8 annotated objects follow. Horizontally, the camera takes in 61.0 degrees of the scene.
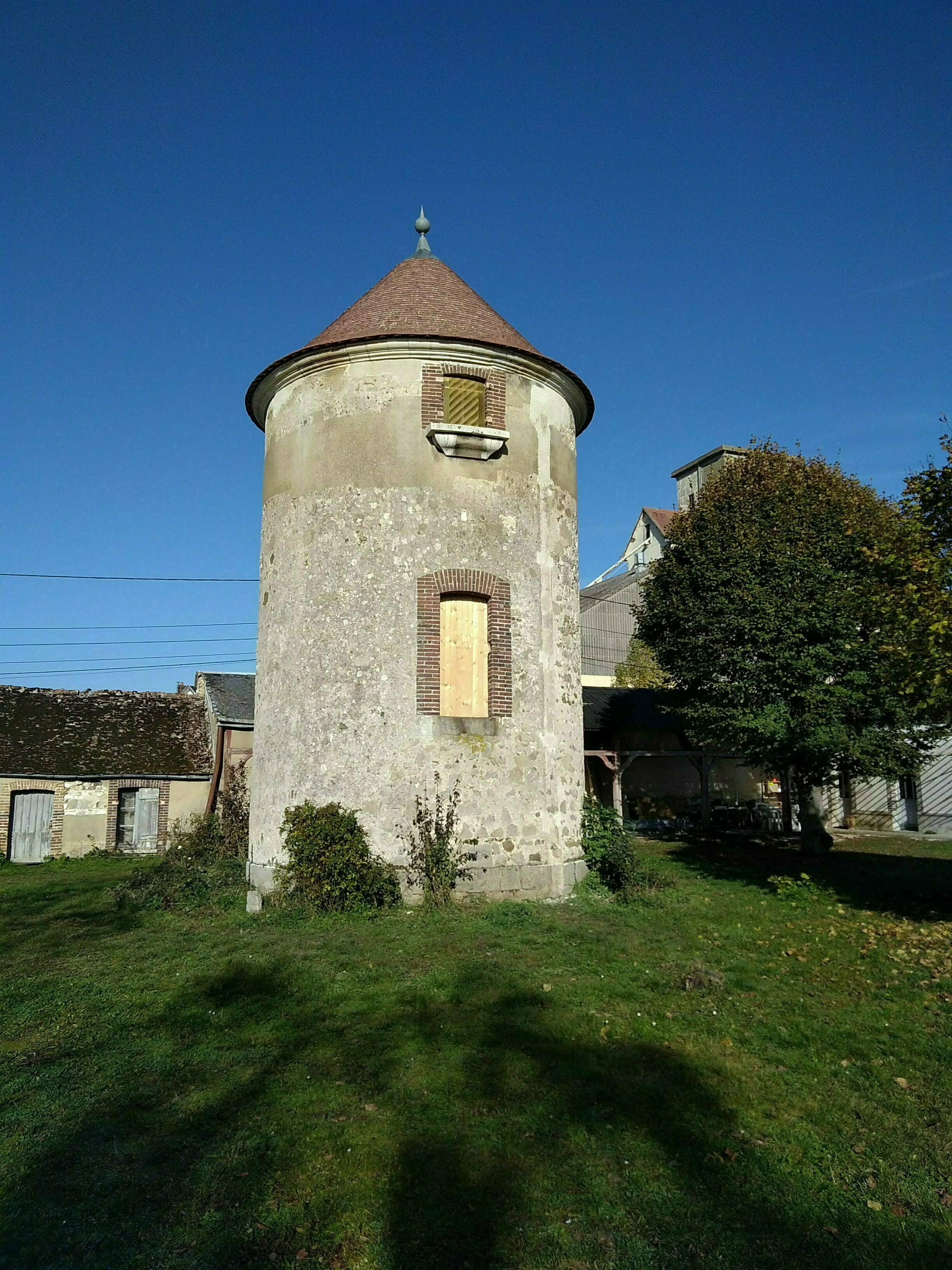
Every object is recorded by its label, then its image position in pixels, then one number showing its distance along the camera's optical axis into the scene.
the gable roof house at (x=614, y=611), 38.25
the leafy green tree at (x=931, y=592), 10.09
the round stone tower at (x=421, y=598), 11.63
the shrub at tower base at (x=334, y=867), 10.86
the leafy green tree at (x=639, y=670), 34.78
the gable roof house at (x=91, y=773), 23.22
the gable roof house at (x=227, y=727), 23.84
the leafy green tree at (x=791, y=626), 15.88
